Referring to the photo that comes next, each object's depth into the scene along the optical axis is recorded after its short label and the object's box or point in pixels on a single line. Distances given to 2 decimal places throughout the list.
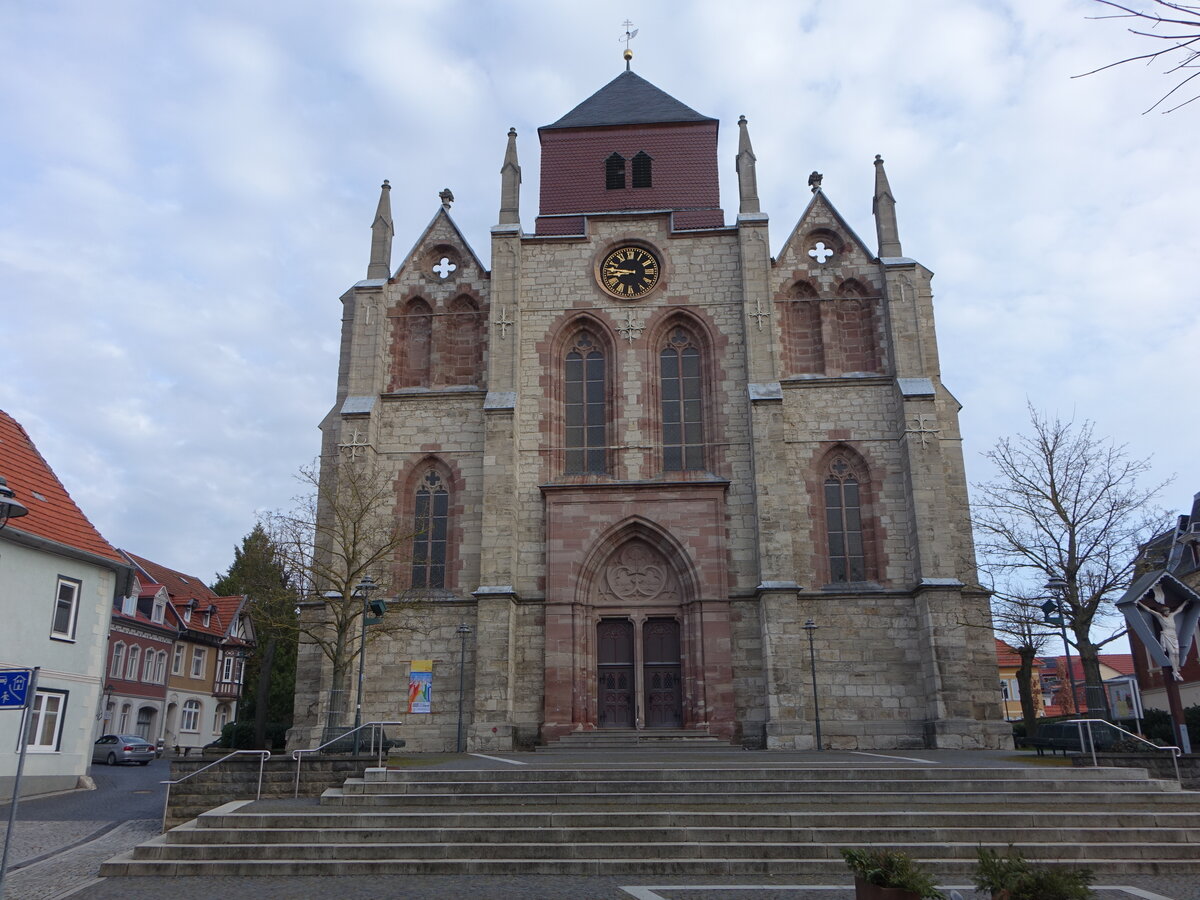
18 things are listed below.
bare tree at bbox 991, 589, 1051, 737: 22.03
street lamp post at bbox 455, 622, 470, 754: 22.47
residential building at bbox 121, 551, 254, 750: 45.16
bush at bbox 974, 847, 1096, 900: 6.09
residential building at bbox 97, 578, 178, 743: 39.41
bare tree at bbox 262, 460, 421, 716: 21.11
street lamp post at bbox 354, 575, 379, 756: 17.03
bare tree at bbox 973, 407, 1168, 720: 21.53
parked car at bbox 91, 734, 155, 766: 32.88
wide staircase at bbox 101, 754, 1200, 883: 11.17
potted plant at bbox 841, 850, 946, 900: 6.80
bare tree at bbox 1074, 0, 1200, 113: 4.18
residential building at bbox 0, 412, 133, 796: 19.91
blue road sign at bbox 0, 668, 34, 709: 8.31
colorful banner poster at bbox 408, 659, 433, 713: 23.17
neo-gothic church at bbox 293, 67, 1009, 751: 22.66
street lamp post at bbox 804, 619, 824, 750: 22.06
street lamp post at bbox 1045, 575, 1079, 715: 17.62
